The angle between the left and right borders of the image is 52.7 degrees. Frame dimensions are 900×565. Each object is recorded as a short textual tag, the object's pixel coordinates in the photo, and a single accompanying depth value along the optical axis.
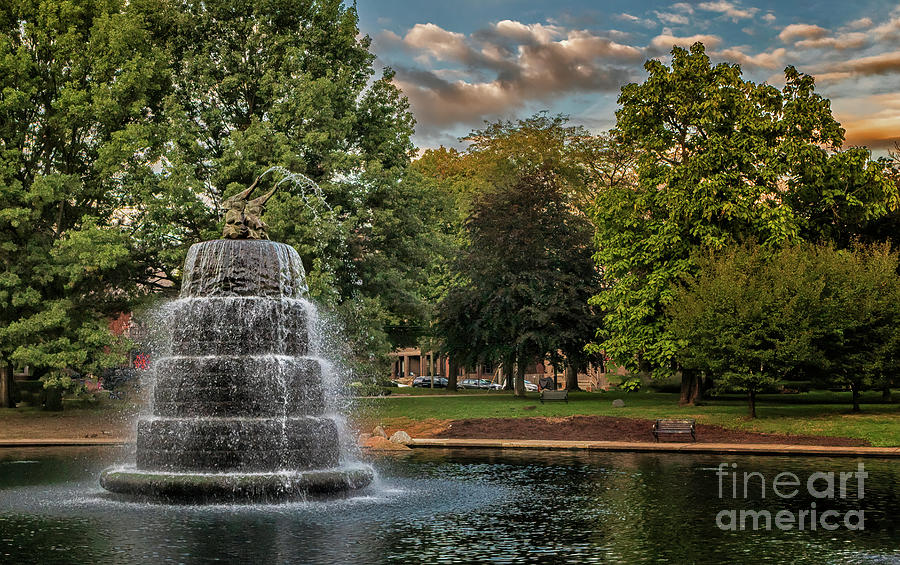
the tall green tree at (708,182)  39.50
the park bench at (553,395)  42.19
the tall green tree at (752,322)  33.56
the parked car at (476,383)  86.56
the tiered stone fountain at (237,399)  17.84
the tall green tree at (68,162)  37.75
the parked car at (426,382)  88.47
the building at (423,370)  103.04
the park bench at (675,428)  30.39
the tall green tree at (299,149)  38.88
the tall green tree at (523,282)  45.28
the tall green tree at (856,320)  34.62
